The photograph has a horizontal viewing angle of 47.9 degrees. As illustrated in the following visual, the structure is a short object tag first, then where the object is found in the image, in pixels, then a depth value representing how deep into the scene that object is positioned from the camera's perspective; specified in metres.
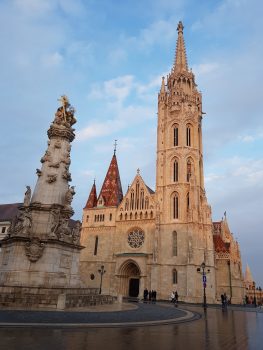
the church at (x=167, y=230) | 37.56
